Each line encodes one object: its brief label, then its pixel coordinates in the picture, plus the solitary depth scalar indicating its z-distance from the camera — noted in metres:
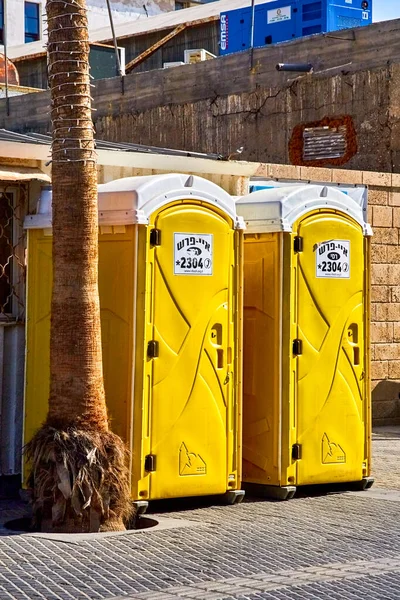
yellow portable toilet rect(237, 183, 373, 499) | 9.34
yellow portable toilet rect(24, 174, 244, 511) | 8.48
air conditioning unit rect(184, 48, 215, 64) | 23.73
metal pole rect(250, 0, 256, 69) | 18.56
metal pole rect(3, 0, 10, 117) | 23.14
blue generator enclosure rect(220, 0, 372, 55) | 20.94
